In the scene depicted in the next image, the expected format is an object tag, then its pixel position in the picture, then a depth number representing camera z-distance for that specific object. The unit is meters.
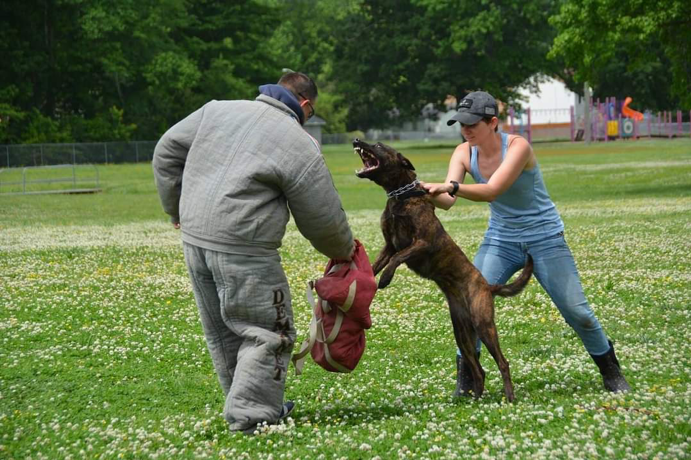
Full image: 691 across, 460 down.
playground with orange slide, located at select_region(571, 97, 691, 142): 77.31
